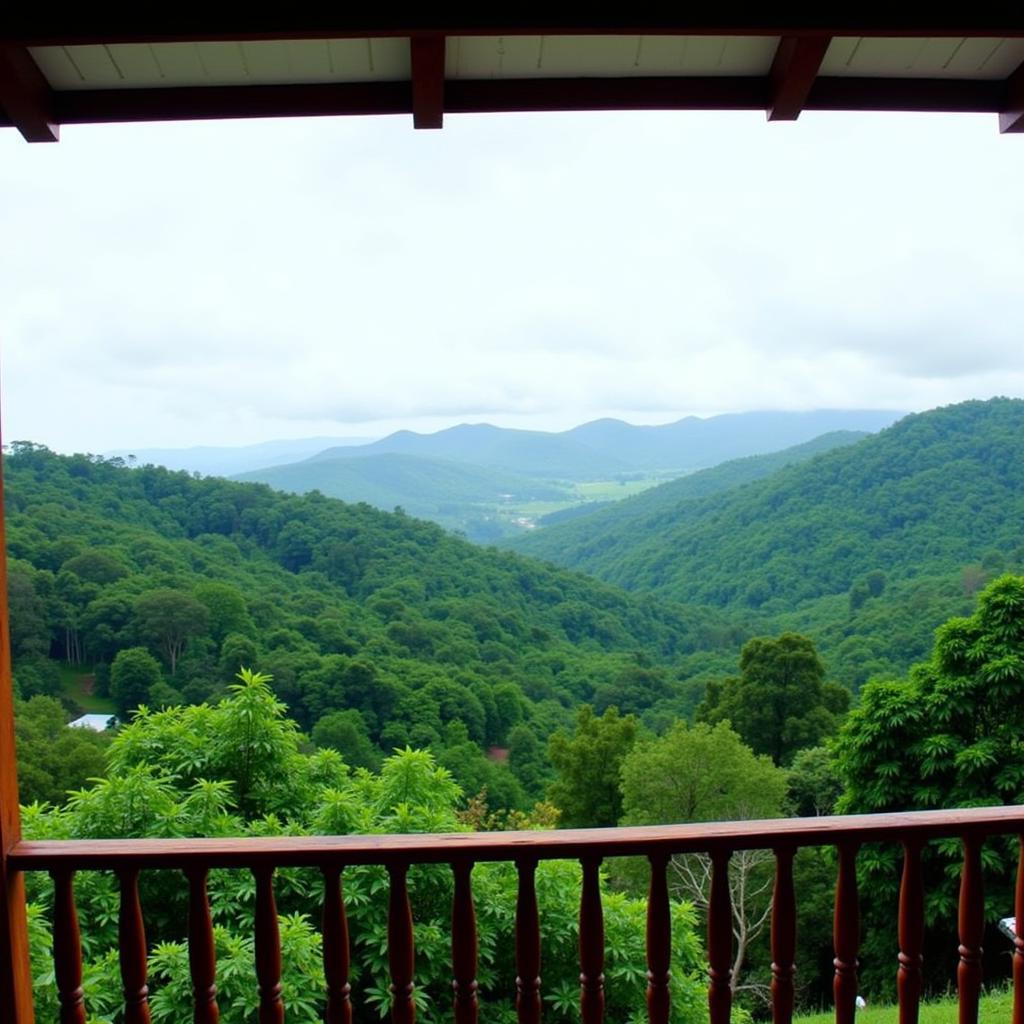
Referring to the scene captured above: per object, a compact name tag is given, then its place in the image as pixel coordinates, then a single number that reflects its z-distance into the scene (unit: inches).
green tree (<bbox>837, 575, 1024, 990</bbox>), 294.2
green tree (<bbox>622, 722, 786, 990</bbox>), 474.9
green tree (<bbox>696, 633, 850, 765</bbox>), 620.1
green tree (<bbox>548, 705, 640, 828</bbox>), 578.6
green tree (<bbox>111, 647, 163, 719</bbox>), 782.5
